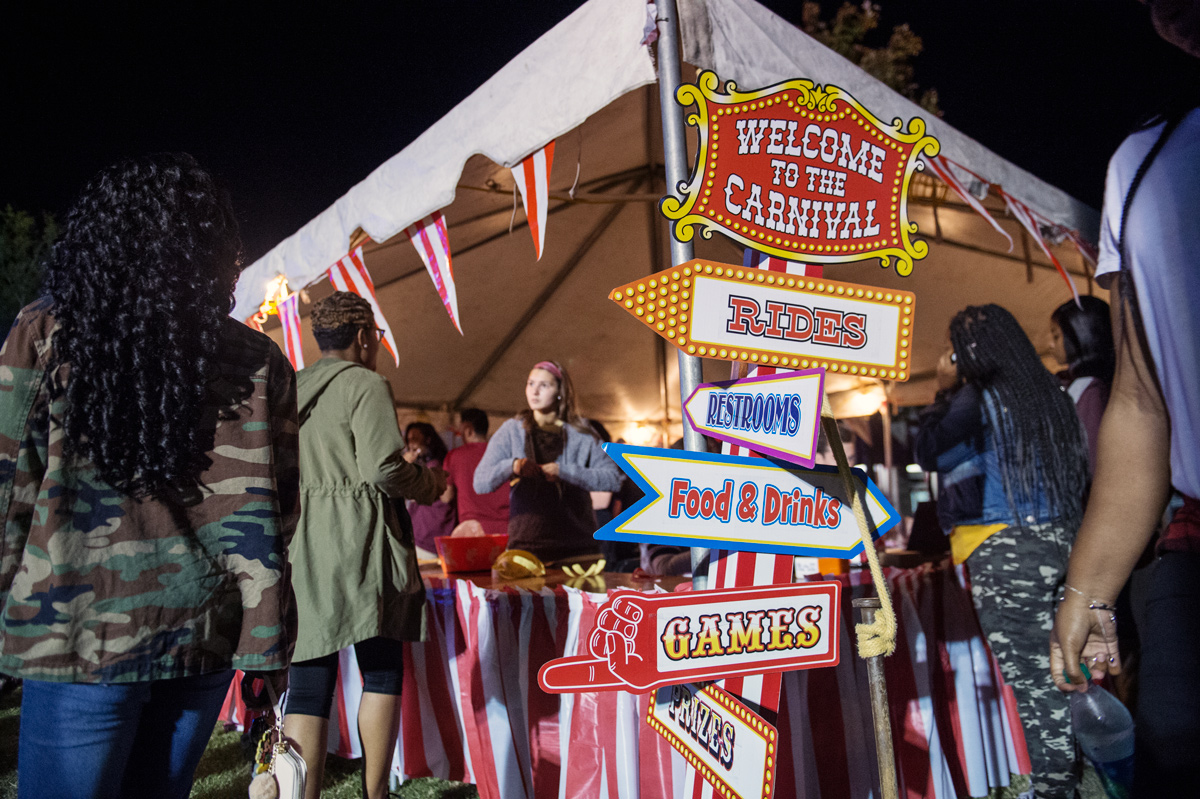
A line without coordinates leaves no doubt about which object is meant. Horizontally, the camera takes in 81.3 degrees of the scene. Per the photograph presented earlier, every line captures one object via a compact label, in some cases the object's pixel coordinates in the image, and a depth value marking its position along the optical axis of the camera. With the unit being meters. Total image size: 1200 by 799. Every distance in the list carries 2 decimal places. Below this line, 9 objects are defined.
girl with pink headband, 2.93
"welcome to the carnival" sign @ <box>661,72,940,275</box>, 1.30
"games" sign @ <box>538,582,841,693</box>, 1.23
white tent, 2.10
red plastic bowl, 2.94
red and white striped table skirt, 1.99
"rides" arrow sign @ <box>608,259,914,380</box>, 1.25
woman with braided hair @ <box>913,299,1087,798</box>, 2.09
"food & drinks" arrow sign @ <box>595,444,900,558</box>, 1.24
